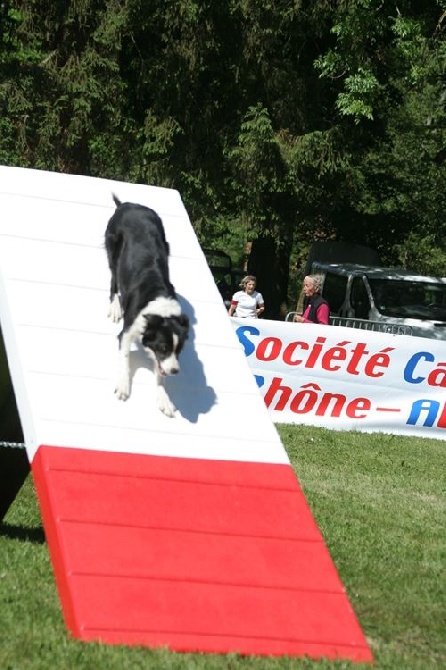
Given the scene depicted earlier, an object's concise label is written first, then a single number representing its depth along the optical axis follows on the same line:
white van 22.50
